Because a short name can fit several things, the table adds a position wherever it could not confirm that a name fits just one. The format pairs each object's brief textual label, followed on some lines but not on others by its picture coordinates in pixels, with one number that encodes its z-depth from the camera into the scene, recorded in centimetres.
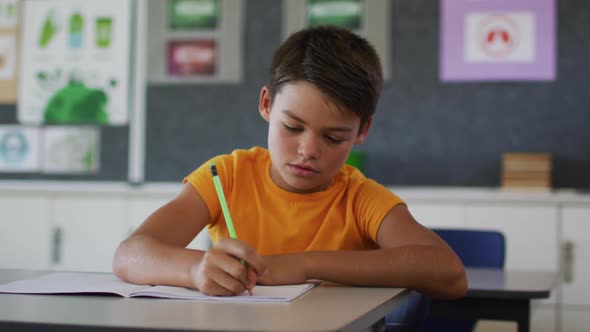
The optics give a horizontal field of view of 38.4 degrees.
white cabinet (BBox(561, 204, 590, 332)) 325
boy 133
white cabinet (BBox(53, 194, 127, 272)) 366
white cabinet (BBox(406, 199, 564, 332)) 325
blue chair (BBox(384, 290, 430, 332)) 154
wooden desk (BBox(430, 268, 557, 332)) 187
